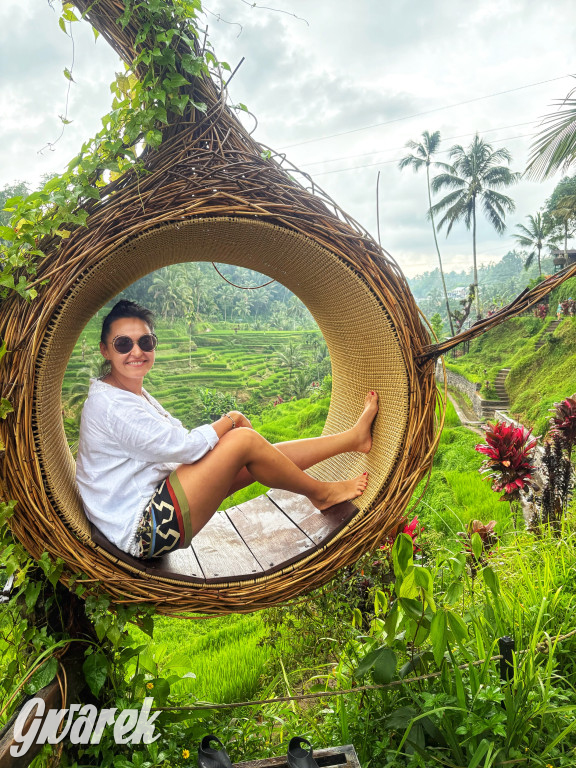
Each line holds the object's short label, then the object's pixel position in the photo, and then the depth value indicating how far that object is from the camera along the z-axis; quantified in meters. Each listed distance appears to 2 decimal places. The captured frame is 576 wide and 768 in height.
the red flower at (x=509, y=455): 2.96
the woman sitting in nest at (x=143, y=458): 1.57
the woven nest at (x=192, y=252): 1.34
